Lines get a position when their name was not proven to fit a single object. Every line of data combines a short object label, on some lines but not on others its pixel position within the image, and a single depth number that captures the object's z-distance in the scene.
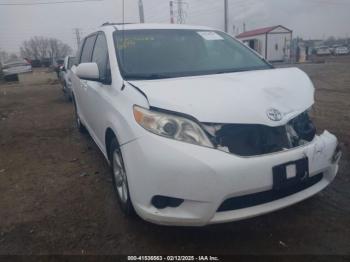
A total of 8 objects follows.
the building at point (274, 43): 33.03
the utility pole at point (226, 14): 26.09
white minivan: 2.09
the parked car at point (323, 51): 46.31
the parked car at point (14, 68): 22.72
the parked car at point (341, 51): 47.06
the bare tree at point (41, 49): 70.50
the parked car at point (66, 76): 9.65
